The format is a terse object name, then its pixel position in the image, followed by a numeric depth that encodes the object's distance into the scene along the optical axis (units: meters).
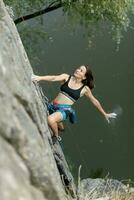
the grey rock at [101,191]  9.31
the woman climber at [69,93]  9.08
